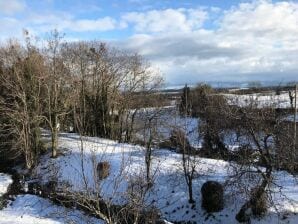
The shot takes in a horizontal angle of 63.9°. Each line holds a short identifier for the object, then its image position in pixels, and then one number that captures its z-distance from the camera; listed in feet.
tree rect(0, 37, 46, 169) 64.49
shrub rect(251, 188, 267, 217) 40.86
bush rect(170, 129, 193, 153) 50.77
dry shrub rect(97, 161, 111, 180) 55.98
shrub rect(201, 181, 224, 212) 46.05
